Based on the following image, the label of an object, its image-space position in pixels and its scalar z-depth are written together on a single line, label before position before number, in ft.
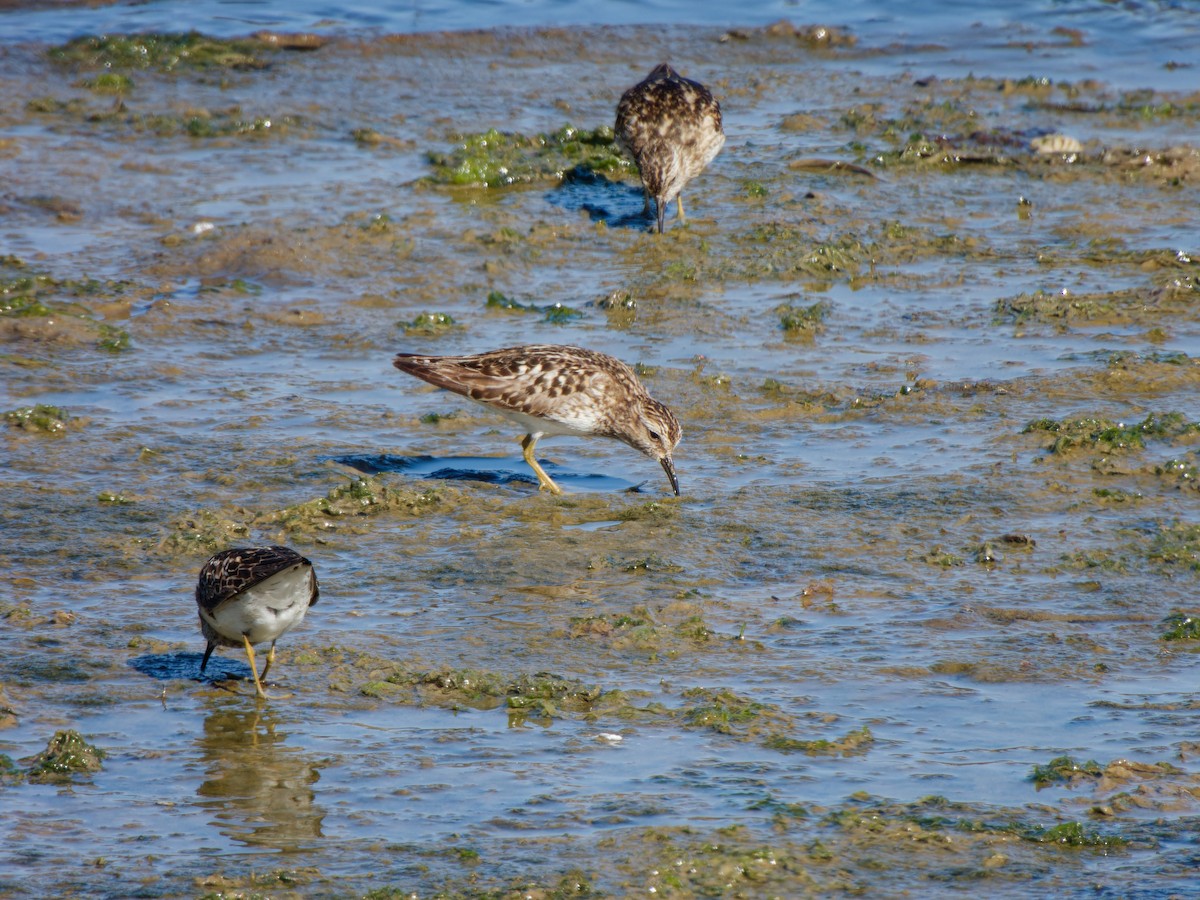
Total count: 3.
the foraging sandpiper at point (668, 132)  82.84
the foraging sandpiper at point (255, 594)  39.42
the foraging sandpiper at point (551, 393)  56.59
